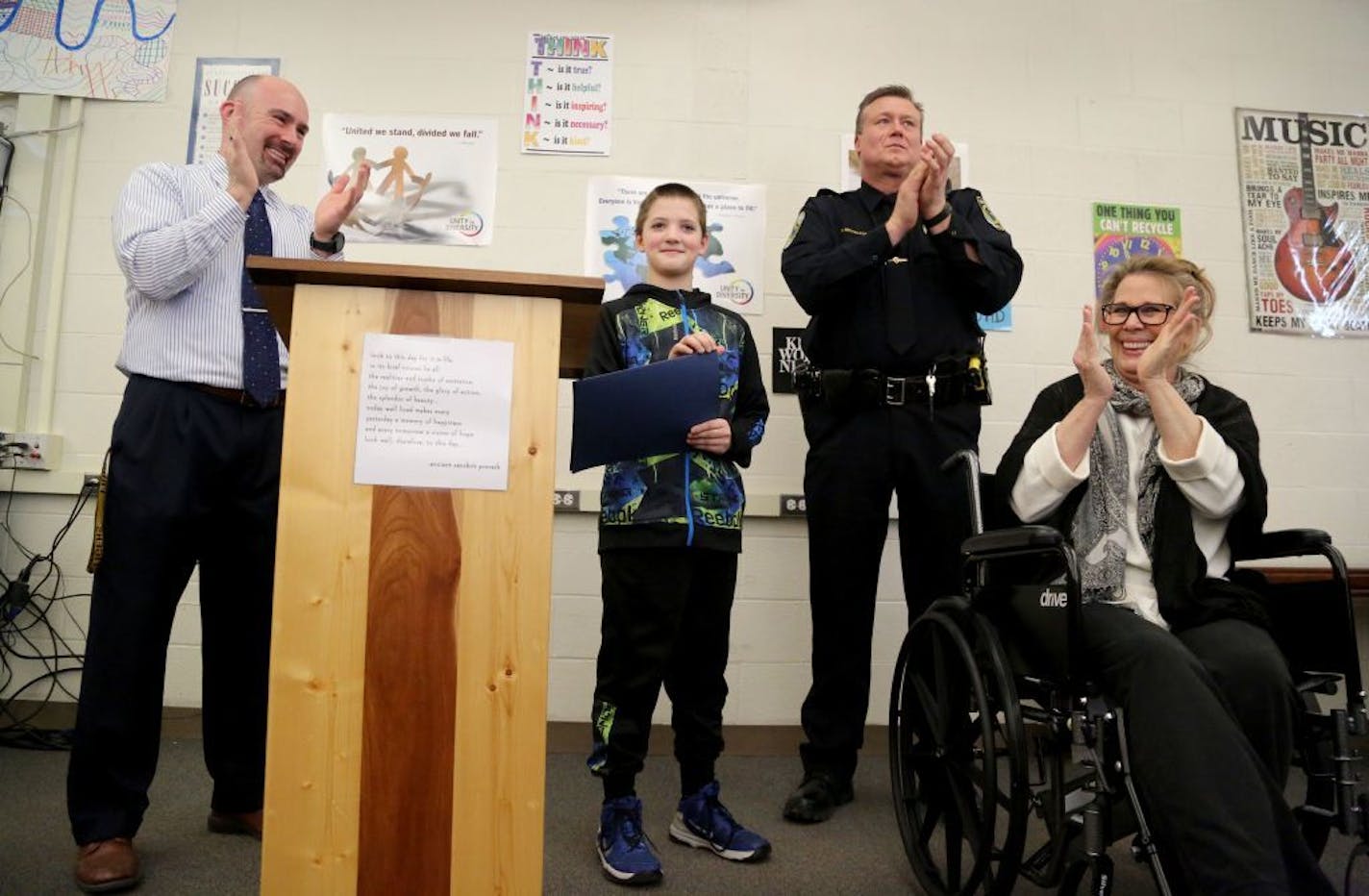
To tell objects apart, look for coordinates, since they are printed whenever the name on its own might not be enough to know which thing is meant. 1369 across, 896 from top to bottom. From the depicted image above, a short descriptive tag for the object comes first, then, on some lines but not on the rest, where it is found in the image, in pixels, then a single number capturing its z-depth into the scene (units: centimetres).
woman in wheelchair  120
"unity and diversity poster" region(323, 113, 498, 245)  296
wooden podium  110
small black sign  296
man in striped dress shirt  169
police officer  216
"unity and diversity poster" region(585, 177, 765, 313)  297
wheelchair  131
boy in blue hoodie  179
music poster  317
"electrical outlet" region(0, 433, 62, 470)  279
